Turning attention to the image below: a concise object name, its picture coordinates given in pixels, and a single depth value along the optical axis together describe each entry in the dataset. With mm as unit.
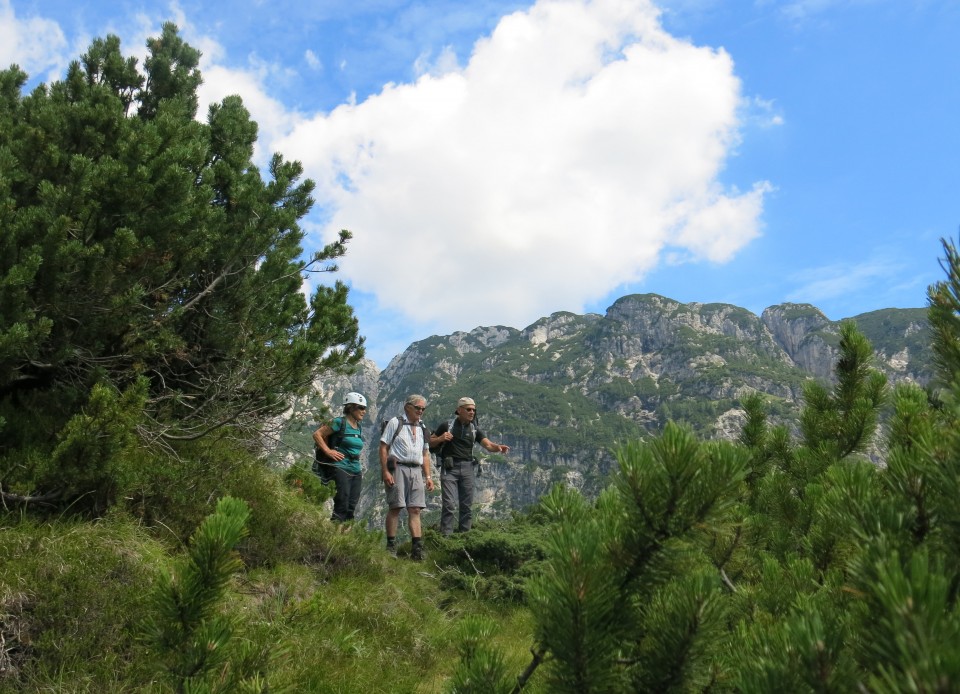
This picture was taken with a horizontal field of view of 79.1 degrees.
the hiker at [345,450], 8906
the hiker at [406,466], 9250
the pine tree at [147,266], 4867
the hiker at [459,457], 10469
